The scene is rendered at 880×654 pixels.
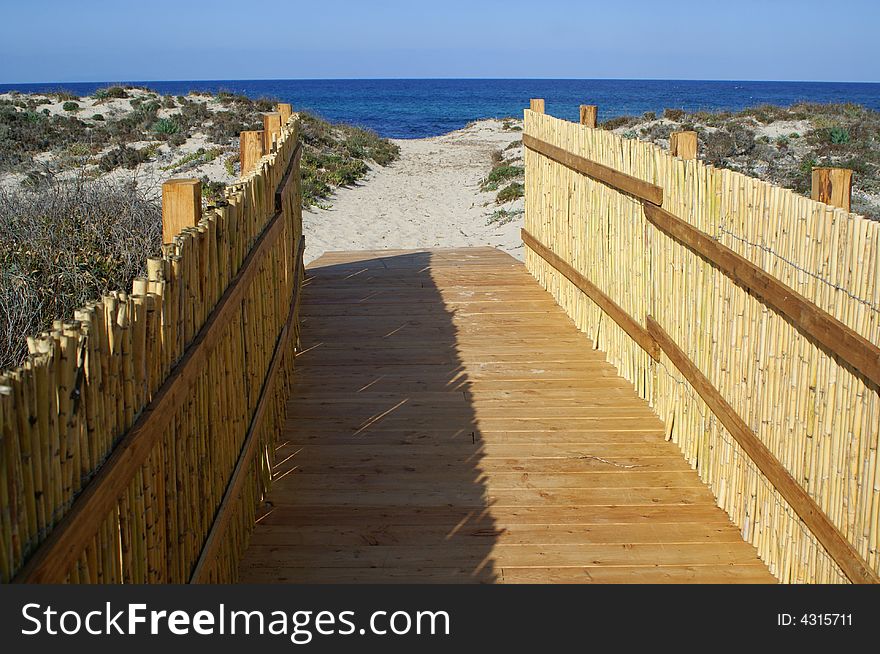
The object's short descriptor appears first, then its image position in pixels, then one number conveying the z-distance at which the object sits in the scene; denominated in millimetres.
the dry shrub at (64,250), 6043
